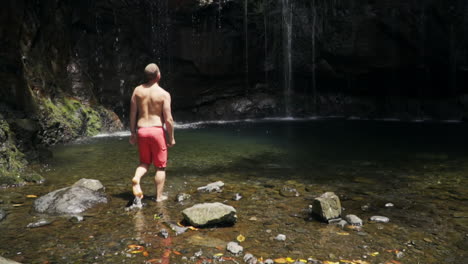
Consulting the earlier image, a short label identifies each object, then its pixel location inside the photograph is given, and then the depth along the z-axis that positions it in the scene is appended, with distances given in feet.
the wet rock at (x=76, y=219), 18.33
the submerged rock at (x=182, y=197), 21.65
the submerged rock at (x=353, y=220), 17.67
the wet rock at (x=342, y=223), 17.53
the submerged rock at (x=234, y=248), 14.82
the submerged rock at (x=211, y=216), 17.43
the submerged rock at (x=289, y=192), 22.64
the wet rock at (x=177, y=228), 16.83
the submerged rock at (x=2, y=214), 18.66
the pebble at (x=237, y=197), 21.95
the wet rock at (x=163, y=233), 16.40
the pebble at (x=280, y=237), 16.12
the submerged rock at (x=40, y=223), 17.63
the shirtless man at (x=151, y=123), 20.42
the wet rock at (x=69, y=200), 19.70
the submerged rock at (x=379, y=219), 18.08
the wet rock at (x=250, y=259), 14.07
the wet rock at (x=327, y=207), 18.01
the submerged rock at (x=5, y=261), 10.44
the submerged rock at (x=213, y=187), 23.66
